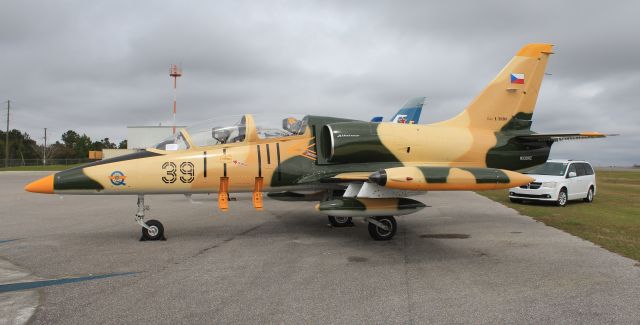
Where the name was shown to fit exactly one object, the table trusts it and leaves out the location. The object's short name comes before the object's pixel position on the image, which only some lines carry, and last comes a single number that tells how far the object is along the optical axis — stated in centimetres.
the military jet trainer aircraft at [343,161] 734
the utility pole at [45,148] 8822
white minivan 1470
